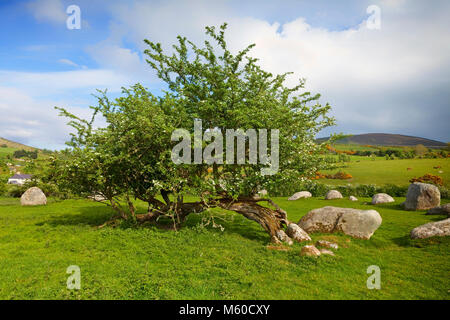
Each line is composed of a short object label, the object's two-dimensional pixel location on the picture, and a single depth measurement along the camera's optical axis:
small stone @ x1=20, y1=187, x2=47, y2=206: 32.22
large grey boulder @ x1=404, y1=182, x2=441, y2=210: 26.91
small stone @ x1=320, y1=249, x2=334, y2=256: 13.01
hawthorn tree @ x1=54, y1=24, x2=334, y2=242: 15.06
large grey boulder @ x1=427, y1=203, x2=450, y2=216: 22.52
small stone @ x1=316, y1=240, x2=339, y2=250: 14.10
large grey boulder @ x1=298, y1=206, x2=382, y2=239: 16.33
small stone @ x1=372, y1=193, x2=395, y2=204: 32.50
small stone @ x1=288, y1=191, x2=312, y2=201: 39.78
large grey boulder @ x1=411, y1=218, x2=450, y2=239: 15.30
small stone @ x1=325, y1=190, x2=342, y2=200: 38.00
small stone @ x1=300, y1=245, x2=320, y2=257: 12.65
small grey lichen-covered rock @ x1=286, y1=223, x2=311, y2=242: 15.73
